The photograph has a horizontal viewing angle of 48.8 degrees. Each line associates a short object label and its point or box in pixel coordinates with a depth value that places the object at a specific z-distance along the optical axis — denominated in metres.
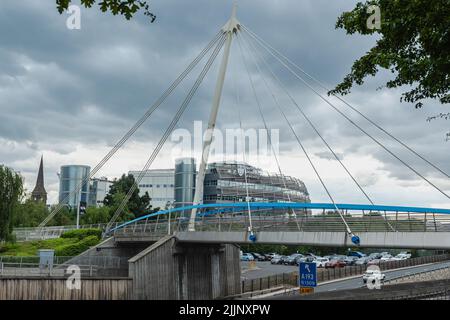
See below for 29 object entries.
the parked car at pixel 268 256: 84.50
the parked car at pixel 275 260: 74.06
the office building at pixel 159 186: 133.25
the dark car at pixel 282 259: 72.45
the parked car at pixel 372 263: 61.97
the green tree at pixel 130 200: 77.44
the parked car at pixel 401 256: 82.06
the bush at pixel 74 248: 41.47
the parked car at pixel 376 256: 82.15
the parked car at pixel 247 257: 81.44
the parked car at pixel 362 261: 70.21
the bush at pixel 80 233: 47.00
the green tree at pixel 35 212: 69.38
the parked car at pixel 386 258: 76.72
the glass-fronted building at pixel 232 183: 108.69
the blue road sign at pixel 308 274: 16.98
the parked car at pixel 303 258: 68.63
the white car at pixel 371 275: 41.16
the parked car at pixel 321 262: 66.03
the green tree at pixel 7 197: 40.38
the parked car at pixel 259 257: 84.52
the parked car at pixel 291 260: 70.69
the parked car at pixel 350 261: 71.19
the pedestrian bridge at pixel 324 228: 22.55
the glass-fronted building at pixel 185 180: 117.38
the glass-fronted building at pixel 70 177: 151.12
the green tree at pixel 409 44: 12.66
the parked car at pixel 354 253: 95.18
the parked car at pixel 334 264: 65.81
